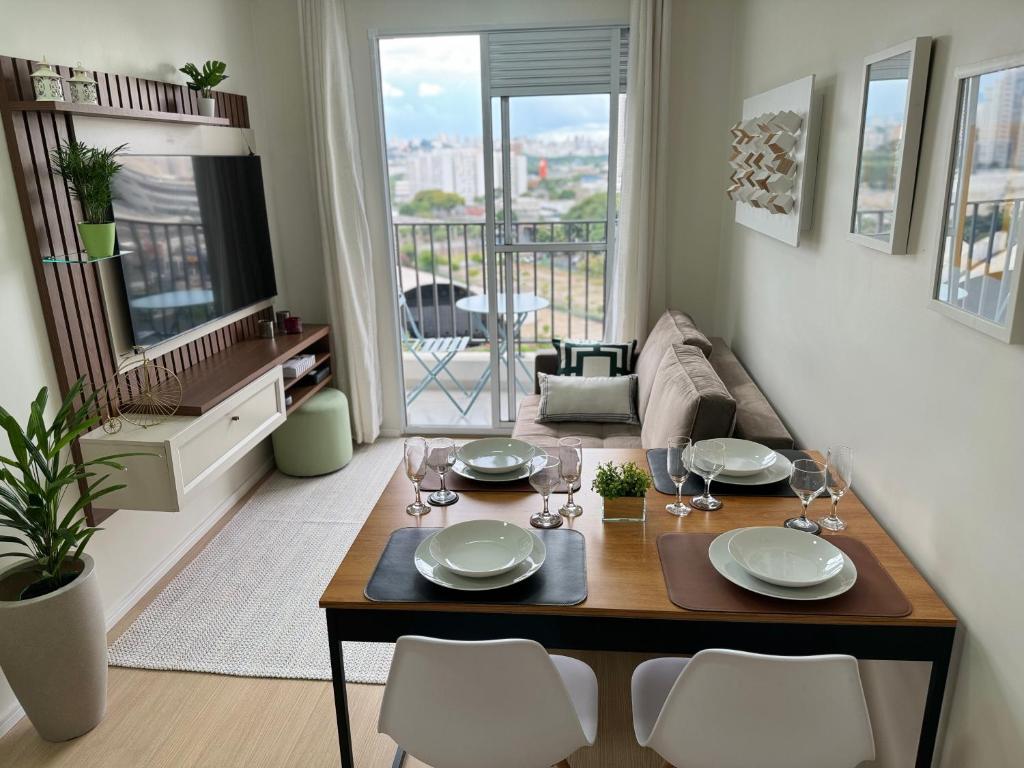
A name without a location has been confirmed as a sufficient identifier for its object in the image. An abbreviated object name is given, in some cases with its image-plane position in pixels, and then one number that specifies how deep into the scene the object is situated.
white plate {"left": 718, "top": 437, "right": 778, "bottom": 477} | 2.24
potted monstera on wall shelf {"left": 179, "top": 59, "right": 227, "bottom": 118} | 3.26
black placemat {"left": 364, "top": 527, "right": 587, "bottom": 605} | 1.71
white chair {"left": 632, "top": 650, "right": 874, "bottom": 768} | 1.42
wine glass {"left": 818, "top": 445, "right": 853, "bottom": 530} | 1.97
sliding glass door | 4.02
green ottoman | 4.00
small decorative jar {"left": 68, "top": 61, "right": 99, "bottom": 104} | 2.46
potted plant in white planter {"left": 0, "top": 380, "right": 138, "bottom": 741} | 2.11
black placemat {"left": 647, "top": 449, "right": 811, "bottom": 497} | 2.19
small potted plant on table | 2.00
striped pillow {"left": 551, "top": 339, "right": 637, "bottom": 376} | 3.87
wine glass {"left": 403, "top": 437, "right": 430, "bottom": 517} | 2.11
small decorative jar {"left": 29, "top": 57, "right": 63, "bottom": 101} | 2.32
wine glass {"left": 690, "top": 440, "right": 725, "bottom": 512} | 2.10
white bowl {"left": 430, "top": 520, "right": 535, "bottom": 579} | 1.79
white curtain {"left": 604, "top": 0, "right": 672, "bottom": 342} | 3.83
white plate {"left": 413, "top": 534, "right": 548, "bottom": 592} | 1.73
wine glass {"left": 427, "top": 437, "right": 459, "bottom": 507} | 2.16
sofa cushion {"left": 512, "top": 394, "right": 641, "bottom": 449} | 3.41
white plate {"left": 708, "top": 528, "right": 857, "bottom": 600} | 1.67
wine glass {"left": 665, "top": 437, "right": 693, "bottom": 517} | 2.04
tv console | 2.61
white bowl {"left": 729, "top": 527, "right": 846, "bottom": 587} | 1.72
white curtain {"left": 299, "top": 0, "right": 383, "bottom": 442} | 3.90
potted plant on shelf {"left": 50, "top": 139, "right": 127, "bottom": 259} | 2.52
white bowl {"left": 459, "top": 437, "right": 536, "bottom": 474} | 2.26
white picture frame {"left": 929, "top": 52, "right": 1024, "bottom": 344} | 1.36
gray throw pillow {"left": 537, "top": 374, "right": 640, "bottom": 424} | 3.62
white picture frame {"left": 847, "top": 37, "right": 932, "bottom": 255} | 1.75
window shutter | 3.95
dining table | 1.63
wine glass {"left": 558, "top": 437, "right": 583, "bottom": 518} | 2.07
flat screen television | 2.86
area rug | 2.67
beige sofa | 2.55
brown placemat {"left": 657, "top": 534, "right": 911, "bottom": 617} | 1.65
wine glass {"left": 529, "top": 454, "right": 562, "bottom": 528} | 1.98
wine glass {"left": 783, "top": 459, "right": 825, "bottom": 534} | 1.95
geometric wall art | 2.61
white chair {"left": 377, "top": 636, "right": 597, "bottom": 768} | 1.49
